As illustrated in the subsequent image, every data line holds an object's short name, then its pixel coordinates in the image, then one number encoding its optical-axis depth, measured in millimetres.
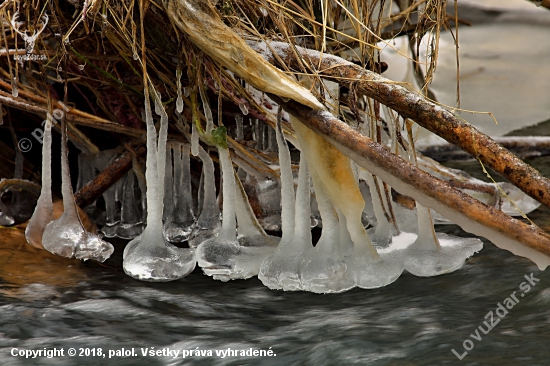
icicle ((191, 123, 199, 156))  4836
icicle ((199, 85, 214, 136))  4652
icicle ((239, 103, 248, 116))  5183
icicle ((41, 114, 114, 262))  5148
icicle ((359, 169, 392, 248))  5102
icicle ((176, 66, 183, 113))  4508
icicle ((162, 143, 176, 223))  5773
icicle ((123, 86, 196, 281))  4547
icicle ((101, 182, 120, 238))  6181
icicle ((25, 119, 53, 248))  5309
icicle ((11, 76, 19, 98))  5016
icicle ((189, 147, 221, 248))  5512
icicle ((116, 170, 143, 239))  6027
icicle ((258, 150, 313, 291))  4379
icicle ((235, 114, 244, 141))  6008
